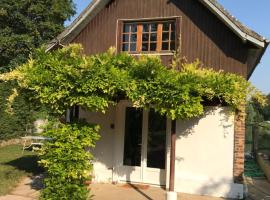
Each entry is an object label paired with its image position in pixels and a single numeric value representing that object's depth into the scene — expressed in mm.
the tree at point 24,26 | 32125
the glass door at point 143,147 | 11883
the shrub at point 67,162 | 9141
